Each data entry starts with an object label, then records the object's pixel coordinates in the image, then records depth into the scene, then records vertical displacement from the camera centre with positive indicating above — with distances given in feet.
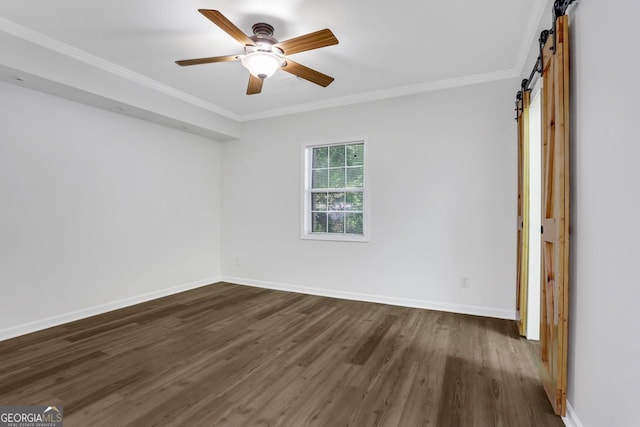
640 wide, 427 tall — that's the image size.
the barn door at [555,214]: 5.47 -0.03
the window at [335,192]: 14.20 +0.96
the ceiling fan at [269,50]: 7.33 +4.11
